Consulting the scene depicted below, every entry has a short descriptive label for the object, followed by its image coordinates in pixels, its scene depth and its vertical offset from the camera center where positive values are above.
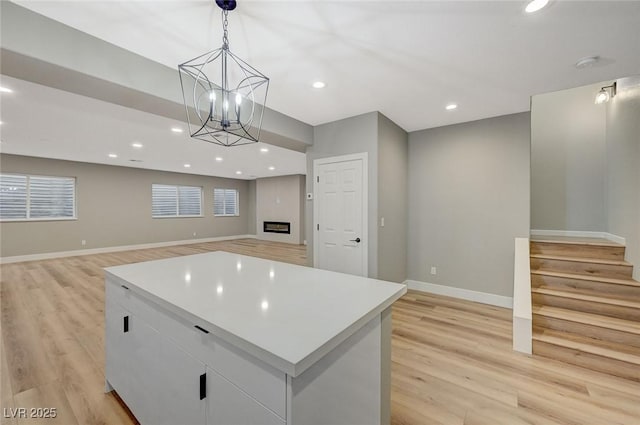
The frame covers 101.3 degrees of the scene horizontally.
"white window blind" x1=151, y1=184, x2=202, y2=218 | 8.79 +0.38
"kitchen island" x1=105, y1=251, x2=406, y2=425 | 0.90 -0.57
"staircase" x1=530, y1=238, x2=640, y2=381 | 2.29 -0.99
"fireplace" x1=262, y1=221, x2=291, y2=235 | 9.88 -0.60
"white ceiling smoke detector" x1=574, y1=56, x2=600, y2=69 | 2.14 +1.24
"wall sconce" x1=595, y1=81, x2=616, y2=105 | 3.54 +1.61
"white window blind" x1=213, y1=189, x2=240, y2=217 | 10.46 +0.38
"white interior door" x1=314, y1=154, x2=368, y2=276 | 3.52 -0.04
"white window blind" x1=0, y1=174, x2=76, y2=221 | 6.20 +0.36
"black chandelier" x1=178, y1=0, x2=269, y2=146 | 1.50 +1.25
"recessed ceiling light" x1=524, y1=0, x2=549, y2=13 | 1.55 +1.24
